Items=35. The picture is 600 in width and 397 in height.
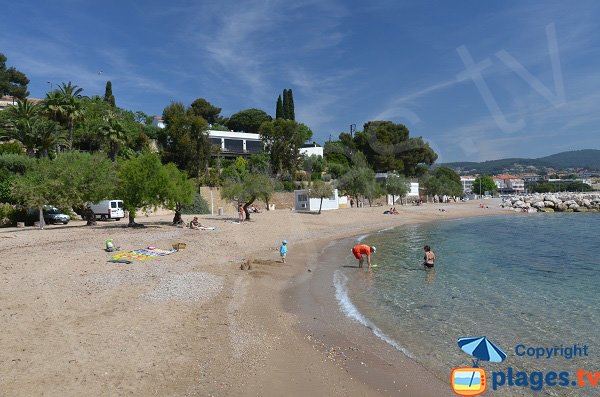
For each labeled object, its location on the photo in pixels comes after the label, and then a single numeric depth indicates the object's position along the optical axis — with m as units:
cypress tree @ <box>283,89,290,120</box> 103.06
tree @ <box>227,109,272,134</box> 102.94
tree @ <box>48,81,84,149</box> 47.12
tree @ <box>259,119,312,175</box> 68.19
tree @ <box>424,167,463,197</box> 98.30
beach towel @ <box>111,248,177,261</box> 19.39
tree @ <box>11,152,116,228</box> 29.13
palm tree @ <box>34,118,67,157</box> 42.50
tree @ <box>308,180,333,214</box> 51.75
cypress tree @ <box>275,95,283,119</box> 102.56
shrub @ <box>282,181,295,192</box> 64.00
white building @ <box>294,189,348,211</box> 55.62
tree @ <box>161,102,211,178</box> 55.94
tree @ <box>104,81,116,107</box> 80.25
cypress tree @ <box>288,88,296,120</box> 103.31
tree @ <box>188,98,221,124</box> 96.31
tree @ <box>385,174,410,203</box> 77.44
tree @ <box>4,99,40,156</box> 41.91
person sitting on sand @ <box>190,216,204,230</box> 31.12
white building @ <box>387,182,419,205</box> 90.68
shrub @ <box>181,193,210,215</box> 51.31
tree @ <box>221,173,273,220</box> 38.28
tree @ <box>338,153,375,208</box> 64.12
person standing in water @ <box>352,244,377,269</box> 21.77
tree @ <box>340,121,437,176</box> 91.50
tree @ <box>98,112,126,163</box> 48.66
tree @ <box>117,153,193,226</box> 29.67
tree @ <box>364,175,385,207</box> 64.50
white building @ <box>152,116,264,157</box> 83.44
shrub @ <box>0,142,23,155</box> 44.84
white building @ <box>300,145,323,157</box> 88.50
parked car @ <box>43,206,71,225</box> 36.94
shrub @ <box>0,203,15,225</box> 35.19
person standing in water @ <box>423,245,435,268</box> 21.38
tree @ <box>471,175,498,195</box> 161.15
